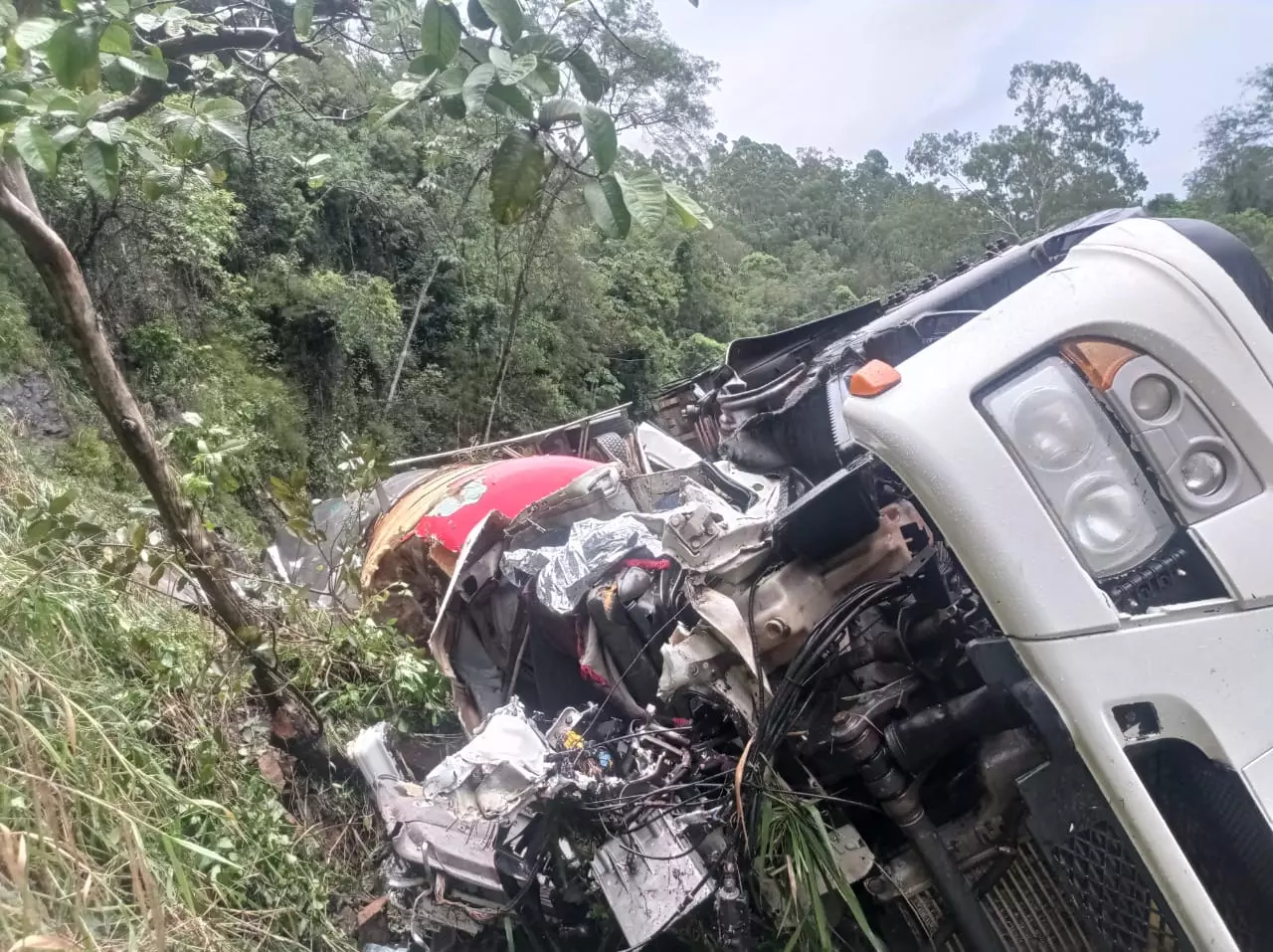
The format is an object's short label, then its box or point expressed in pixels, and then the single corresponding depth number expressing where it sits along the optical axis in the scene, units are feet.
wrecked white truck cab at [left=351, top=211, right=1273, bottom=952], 5.01
